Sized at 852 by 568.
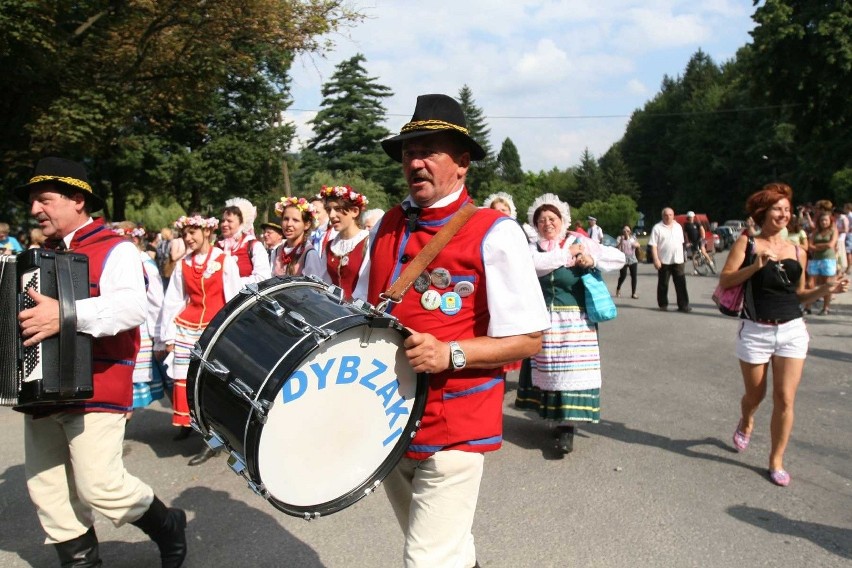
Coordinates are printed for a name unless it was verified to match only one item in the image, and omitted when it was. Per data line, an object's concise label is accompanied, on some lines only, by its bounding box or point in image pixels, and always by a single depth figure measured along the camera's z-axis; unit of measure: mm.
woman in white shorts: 4680
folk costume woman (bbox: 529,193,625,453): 5496
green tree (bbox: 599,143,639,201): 78312
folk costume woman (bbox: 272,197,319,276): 6852
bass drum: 2174
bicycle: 20422
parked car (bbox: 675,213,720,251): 28250
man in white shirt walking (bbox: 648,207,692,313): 12695
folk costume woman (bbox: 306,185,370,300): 5727
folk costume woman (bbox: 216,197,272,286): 6438
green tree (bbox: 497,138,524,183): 105375
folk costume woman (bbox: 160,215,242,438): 5793
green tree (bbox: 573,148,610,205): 78000
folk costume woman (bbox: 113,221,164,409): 6211
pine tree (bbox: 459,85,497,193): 71000
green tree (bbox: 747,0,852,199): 30453
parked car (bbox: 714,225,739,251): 37916
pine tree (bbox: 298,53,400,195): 53625
